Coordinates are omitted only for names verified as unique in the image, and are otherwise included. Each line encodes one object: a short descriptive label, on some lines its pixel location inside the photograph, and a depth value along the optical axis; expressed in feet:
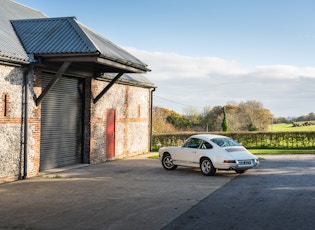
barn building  47.50
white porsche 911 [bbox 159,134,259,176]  49.83
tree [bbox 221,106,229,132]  134.96
